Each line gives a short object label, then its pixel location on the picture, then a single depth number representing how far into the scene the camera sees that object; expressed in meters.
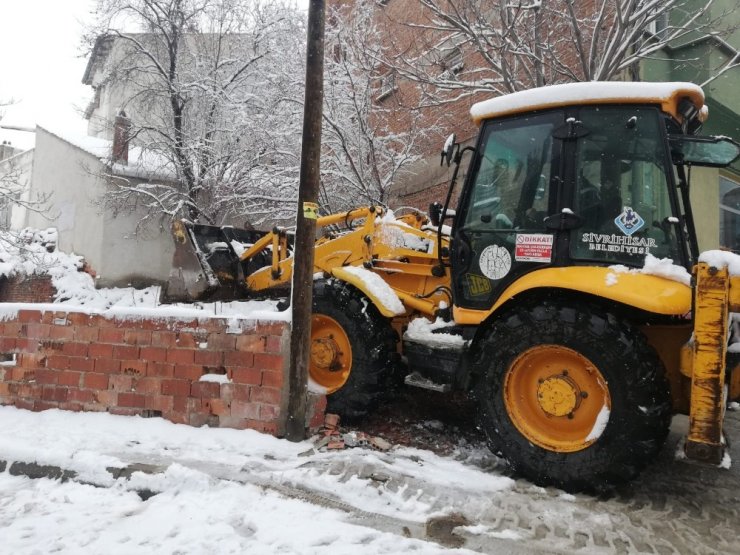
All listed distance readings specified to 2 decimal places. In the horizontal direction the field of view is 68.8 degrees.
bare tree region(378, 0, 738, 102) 6.12
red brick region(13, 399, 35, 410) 4.32
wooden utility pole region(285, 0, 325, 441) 4.04
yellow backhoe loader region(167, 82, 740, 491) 2.98
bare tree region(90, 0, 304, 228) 10.56
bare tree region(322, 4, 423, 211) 9.50
